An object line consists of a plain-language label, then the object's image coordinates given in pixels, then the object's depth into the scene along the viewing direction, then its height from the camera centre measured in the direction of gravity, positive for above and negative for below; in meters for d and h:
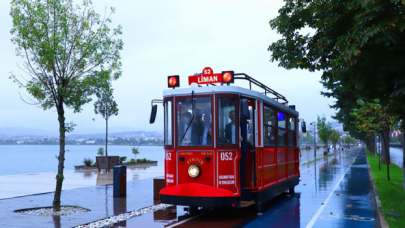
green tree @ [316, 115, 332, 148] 86.19 +3.13
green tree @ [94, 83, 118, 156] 30.11 +2.63
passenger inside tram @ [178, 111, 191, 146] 10.83 +0.39
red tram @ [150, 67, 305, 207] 10.45 +0.04
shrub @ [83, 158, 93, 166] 31.77 -1.16
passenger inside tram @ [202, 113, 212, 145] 10.59 +0.35
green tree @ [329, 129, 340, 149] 117.67 +1.78
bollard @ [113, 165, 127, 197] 14.82 -1.27
